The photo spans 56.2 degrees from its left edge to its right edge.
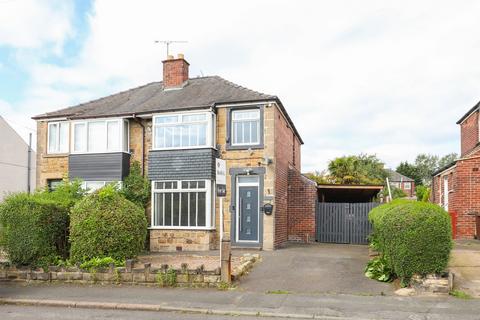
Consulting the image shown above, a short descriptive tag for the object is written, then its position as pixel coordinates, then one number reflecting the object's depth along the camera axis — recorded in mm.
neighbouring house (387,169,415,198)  67188
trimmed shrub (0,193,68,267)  11164
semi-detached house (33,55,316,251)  16500
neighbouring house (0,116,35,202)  31797
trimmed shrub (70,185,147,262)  11188
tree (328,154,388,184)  29906
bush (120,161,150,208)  17547
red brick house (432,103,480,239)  17469
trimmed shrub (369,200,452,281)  8883
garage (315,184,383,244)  19000
